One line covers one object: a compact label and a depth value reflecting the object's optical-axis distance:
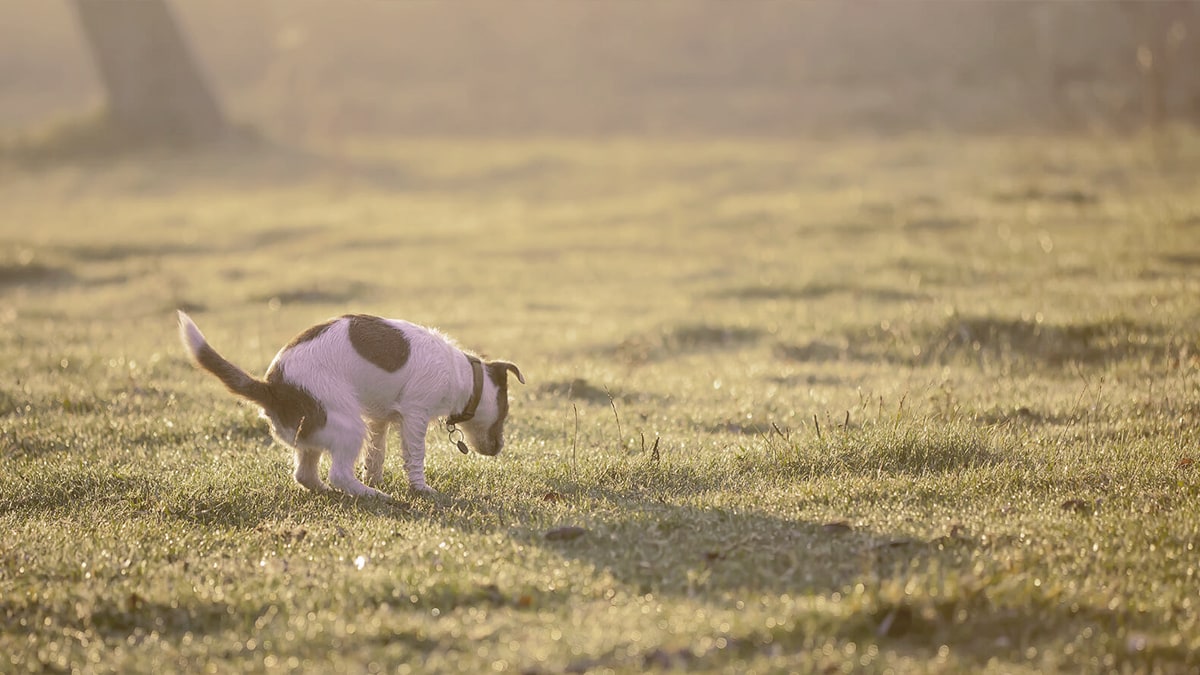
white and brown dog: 11.97
